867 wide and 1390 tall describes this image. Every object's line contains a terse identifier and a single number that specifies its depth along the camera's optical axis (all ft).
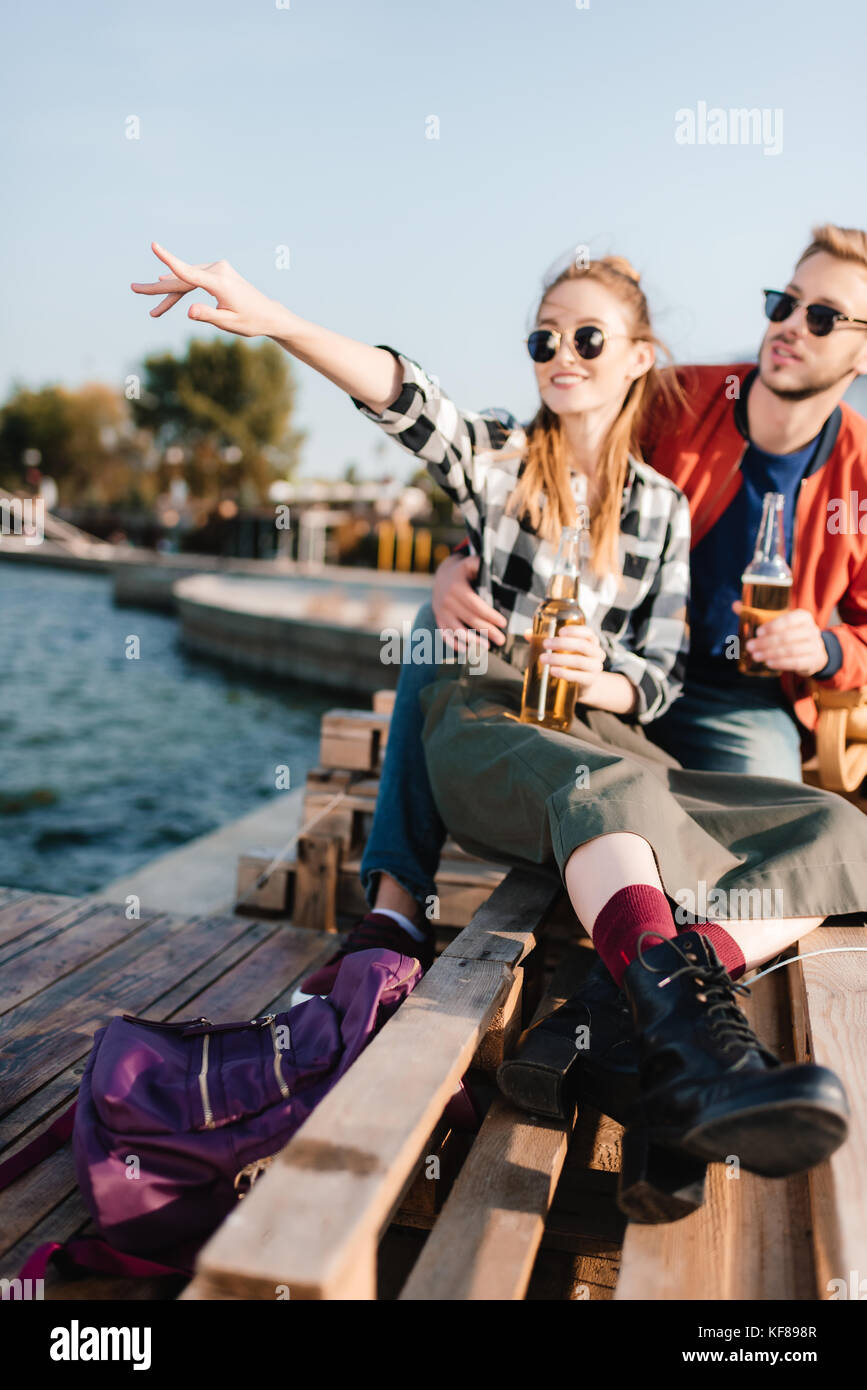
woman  5.06
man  9.17
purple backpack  5.61
